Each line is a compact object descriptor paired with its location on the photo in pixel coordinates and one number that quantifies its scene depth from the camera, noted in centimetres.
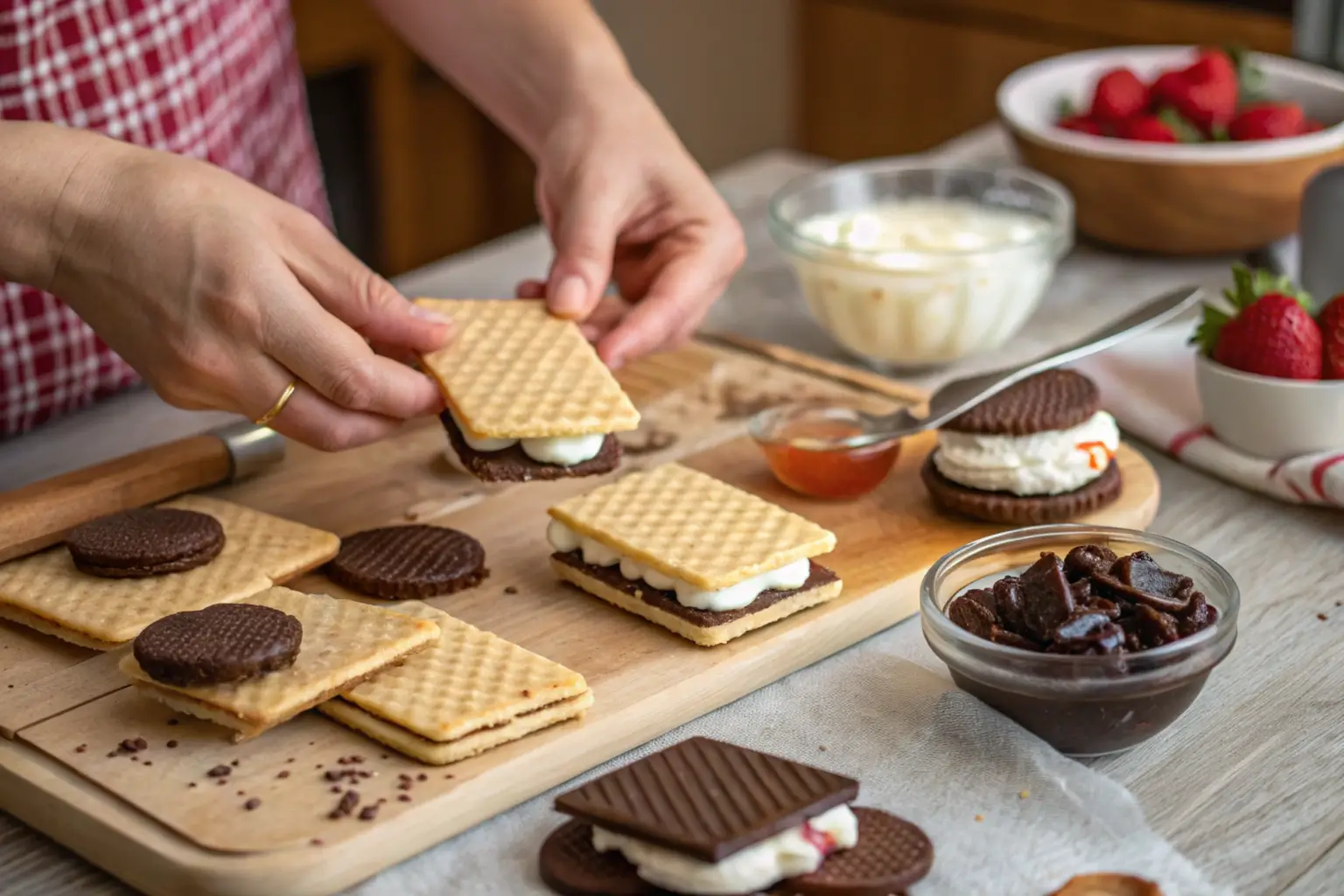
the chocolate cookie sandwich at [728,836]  92
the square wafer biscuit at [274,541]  108
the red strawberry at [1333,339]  113
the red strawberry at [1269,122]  134
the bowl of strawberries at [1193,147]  133
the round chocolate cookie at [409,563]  107
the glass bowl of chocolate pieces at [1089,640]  97
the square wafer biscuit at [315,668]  98
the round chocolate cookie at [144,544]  106
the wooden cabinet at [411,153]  214
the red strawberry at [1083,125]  138
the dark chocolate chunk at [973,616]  99
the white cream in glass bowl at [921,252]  124
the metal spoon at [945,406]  114
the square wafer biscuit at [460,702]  97
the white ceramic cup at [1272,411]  114
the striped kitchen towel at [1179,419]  114
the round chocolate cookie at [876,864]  92
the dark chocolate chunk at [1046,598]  98
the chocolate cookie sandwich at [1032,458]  111
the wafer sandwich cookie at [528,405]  109
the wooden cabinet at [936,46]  202
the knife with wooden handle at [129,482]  109
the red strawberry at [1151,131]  135
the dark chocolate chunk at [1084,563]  99
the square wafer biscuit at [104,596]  104
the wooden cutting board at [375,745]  95
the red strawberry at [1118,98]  138
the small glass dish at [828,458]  113
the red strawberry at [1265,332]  113
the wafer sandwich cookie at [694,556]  104
